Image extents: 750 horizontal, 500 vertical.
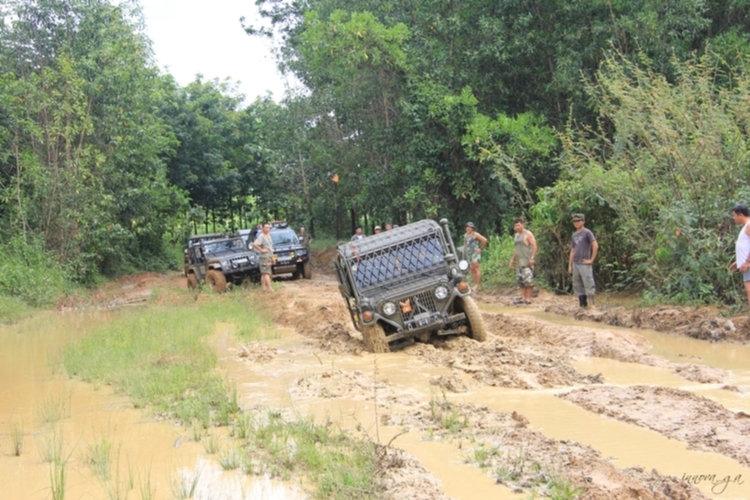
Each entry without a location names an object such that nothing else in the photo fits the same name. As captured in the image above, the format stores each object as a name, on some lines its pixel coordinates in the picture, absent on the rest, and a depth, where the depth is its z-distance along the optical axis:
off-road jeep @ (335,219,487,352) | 9.63
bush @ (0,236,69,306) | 18.83
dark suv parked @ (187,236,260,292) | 19.19
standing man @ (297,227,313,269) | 22.53
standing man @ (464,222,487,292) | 16.08
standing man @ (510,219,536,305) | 14.77
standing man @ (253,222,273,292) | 17.25
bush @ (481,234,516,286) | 18.00
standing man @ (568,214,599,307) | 12.86
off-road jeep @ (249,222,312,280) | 21.45
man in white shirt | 9.20
